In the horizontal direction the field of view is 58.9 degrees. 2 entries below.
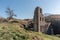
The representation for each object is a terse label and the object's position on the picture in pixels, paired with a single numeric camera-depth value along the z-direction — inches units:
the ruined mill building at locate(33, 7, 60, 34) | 602.5
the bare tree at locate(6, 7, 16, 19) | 839.6
